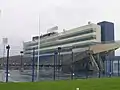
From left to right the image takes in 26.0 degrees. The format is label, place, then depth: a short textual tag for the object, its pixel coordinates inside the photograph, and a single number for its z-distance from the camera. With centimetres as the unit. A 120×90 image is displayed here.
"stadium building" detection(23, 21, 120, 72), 2630
